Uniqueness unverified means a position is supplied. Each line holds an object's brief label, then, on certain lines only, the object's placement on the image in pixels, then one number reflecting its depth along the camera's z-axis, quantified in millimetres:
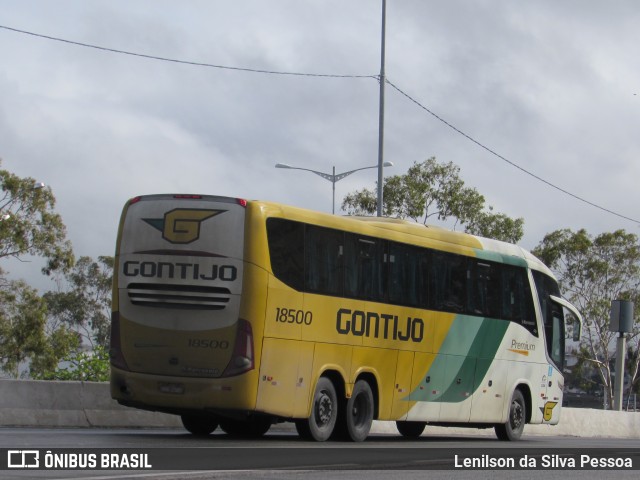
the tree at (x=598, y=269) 74562
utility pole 36969
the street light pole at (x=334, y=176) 57000
